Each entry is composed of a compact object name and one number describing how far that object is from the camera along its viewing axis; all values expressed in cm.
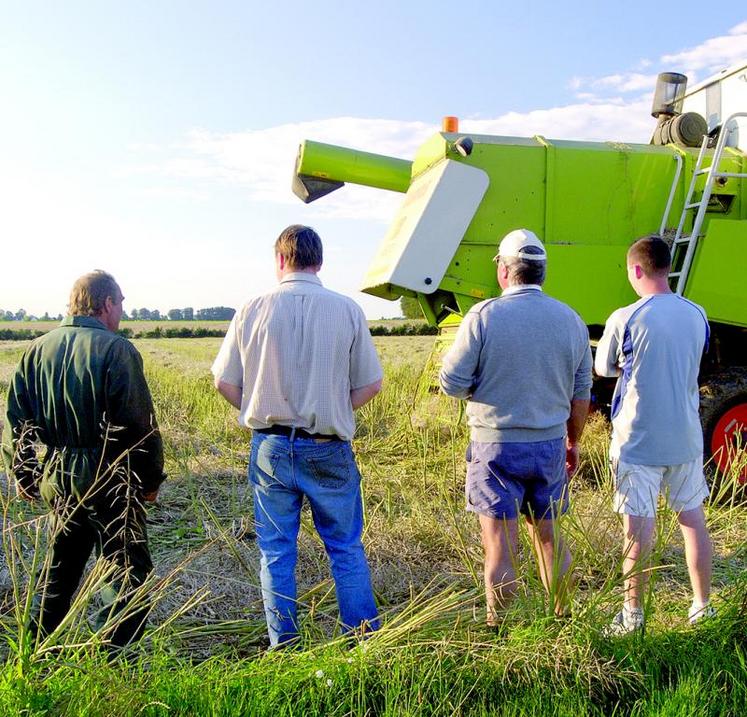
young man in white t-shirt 328
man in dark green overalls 301
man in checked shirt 306
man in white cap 302
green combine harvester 526
